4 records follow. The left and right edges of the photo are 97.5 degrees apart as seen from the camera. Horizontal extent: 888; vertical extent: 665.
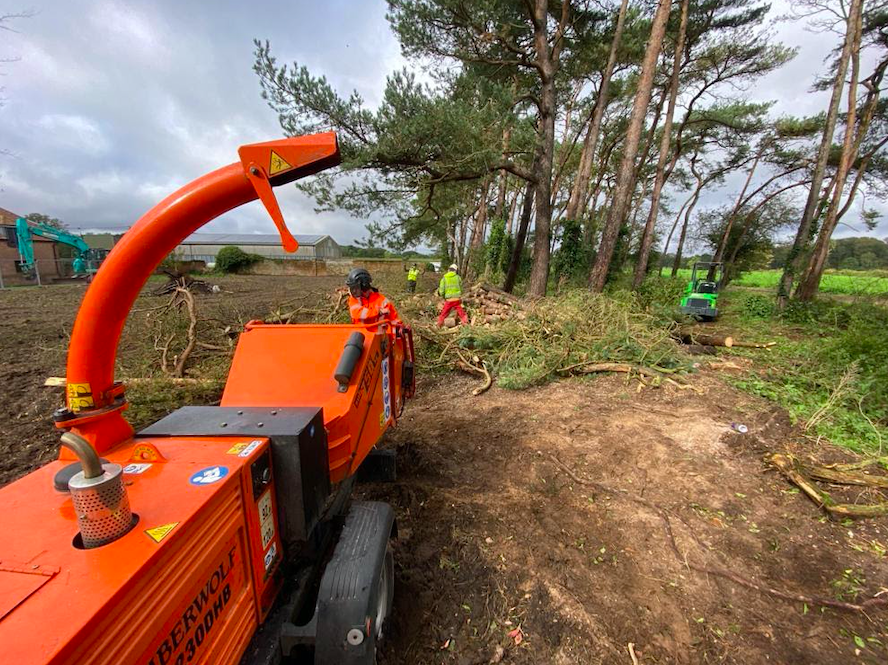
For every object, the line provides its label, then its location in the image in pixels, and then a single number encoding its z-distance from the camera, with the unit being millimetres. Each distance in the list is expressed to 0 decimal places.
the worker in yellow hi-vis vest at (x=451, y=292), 8984
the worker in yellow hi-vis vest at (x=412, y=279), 17625
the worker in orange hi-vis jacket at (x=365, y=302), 3930
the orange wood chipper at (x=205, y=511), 844
